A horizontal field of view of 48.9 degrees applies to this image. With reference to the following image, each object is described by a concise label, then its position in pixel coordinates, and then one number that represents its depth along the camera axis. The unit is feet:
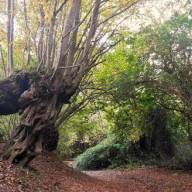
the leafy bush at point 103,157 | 40.49
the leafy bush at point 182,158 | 32.50
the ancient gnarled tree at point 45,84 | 17.96
